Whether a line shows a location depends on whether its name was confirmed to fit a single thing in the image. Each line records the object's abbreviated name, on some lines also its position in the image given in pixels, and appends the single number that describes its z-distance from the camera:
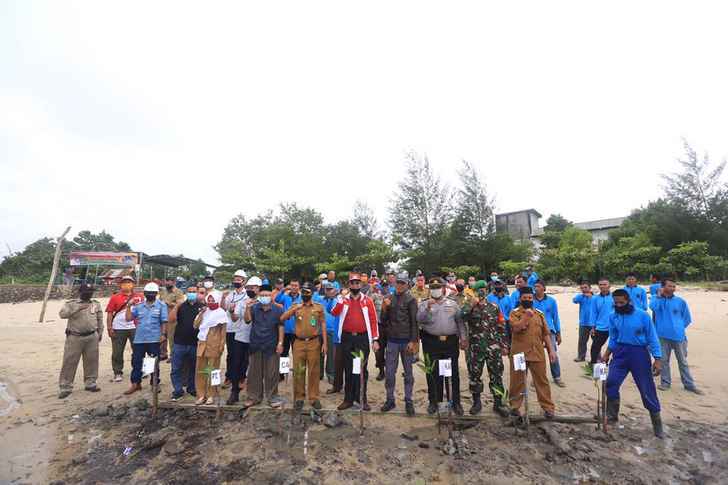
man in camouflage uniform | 5.25
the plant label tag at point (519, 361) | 4.65
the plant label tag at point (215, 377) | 5.12
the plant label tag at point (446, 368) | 4.60
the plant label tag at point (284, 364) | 5.05
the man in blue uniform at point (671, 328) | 6.09
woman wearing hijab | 5.65
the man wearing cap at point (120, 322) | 6.87
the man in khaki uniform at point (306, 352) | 5.37
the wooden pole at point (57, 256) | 15.66
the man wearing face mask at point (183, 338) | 5.95
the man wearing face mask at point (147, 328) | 6.27
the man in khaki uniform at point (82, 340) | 6.34
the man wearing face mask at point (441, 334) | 5.16
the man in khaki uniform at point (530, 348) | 4.87
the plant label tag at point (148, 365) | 5.04
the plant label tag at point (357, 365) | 4.73
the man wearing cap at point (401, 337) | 5.25
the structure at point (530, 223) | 40.38
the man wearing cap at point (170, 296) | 8.23
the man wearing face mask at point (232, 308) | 6.06
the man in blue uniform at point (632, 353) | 4.58
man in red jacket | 5.46
